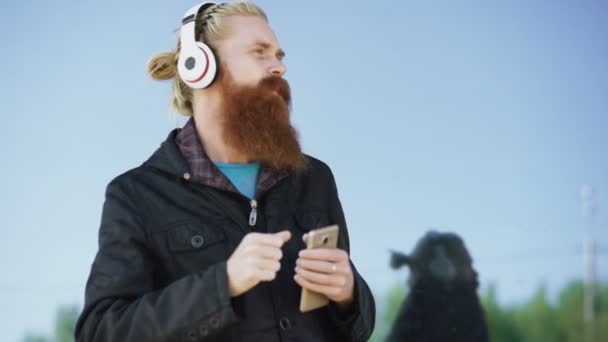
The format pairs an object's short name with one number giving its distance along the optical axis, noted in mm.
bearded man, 2123
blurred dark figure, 3752
